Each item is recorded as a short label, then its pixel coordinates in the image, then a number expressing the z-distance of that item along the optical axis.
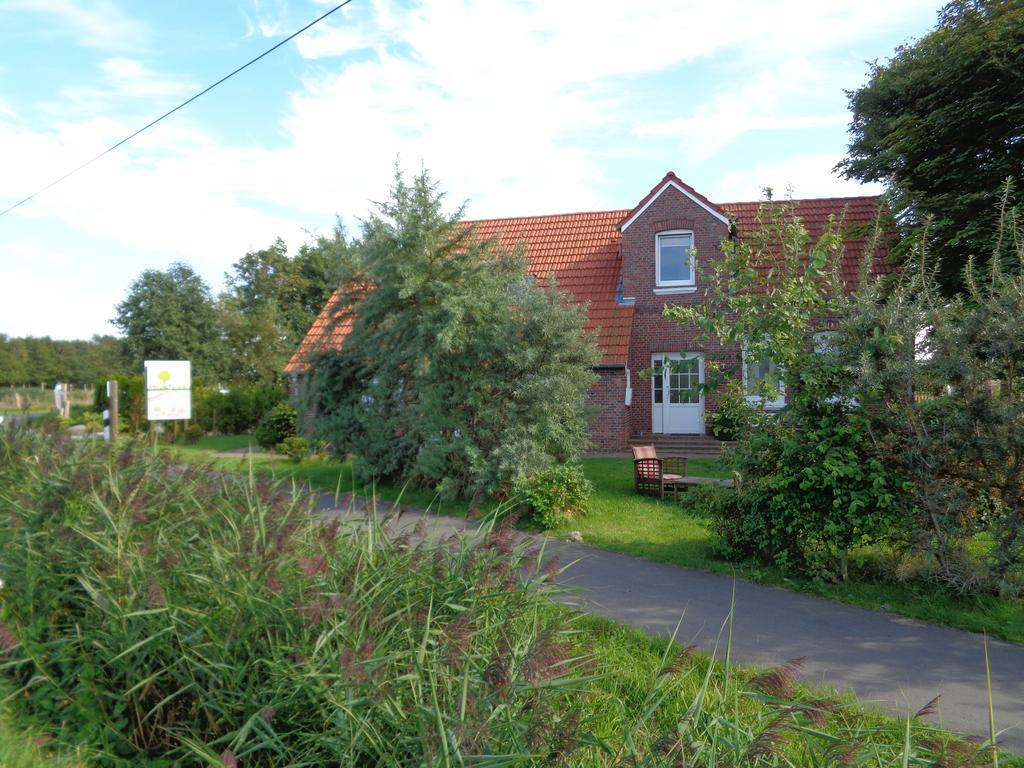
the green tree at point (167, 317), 41.69
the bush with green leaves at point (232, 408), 28.86
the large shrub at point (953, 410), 6.96
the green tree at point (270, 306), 36.62
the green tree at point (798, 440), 7.59
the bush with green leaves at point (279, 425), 22.69
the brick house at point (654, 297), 20.05
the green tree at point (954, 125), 16.28
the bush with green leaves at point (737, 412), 8.68
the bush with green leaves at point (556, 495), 11.20
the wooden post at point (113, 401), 15.09
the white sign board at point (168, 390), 15.83
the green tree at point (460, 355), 12.45
